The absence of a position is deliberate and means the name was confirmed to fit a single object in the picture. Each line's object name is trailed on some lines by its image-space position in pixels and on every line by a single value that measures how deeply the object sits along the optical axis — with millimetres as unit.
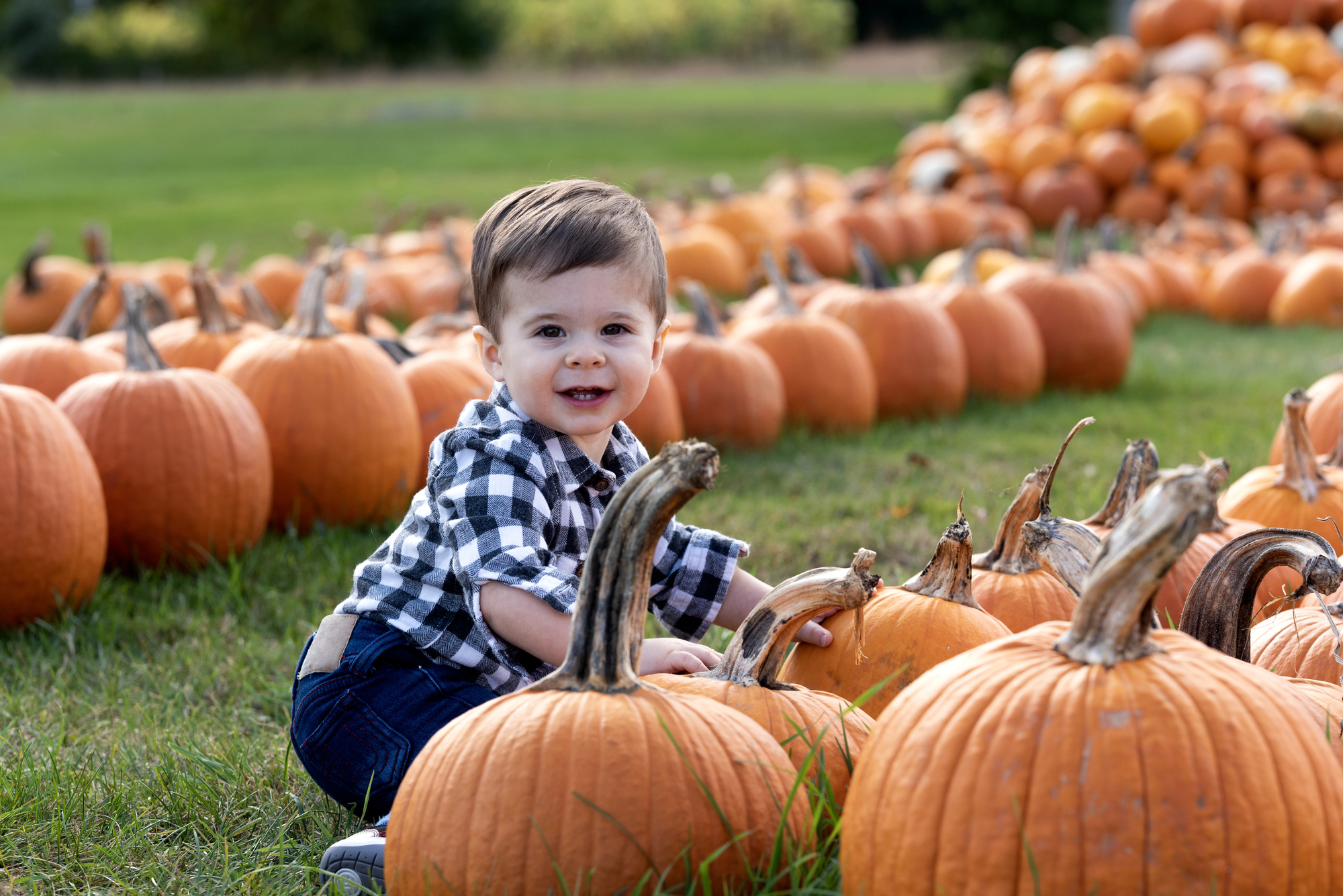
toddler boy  2186
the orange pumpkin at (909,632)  2178
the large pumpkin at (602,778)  1626
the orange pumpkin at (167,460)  3842
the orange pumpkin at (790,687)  1942
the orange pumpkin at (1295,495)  3023
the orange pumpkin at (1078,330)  6520
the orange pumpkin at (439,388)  4641
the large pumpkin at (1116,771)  1442
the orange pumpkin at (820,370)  5613
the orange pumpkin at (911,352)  5914
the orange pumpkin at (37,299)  8203
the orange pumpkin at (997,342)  6219
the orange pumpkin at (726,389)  5297
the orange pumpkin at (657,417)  4906
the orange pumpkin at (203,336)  4812
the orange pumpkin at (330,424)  4266
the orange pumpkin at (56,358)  4359
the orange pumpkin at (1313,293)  8359
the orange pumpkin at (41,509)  3340
